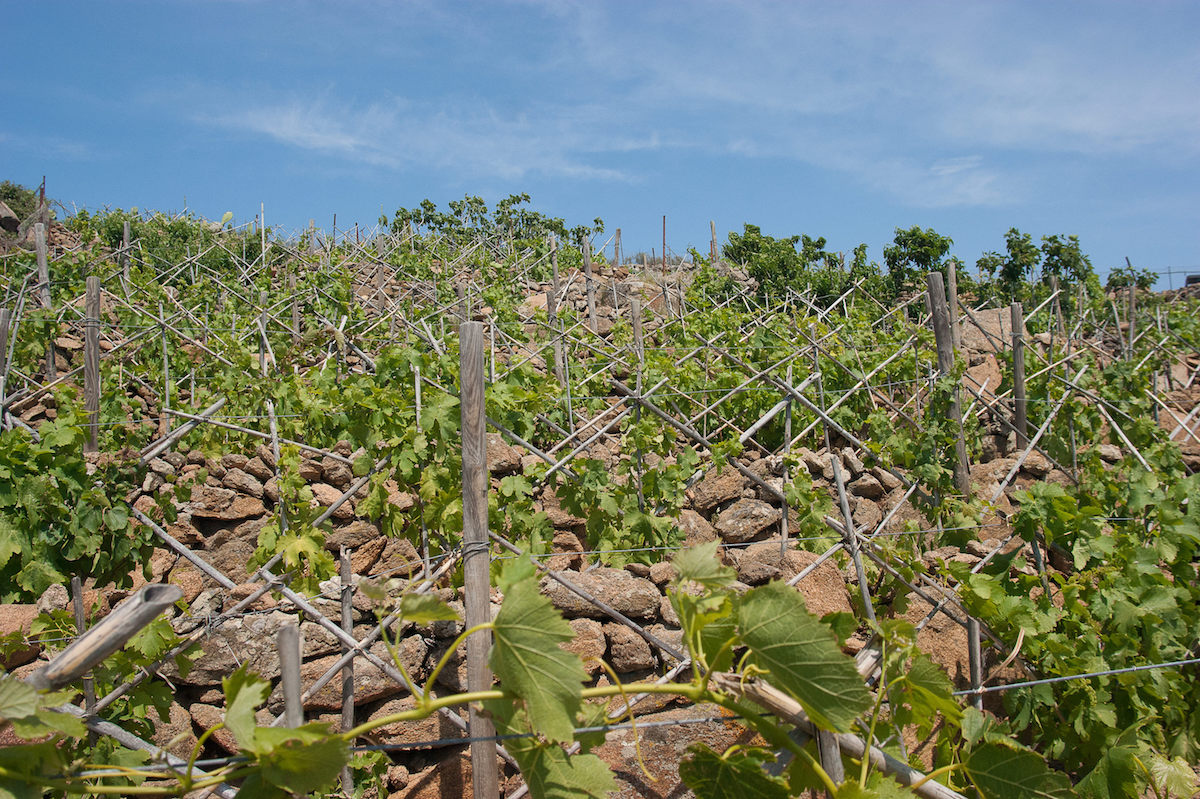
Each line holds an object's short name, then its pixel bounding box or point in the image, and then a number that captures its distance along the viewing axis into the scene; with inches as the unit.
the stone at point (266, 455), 264.7
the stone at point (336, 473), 254.7
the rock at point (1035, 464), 250.7
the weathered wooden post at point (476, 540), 102.5
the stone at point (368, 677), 151.6
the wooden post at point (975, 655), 118.2
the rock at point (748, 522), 227.3
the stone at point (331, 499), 226.7
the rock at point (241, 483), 246.2
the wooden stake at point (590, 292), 530.4
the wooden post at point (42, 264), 362.3
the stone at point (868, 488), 255.4
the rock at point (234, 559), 207.4
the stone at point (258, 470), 256.6
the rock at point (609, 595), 159.6
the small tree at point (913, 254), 732.0
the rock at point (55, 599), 171.2
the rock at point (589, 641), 152.3
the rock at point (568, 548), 192.4
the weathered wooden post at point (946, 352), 205.2
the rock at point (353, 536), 213.2
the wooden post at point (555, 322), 326.5
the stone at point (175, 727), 151.3
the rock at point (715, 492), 253.8
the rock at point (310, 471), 247.0
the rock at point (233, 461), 256.8
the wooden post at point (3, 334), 176.7
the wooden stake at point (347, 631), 136.3
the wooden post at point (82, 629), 111.4
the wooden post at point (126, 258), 414.7
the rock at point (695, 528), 223.8
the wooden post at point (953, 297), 266.7
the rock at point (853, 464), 274.7
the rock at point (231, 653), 157.9
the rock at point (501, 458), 219.9
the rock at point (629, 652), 156.8
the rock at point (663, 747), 114.6
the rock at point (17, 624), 143.9
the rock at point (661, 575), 172.6
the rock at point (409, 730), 148.9
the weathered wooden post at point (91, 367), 197.8
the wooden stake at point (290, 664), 69.7
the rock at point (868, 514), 224.4
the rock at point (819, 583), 155.8
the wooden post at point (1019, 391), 265.9
